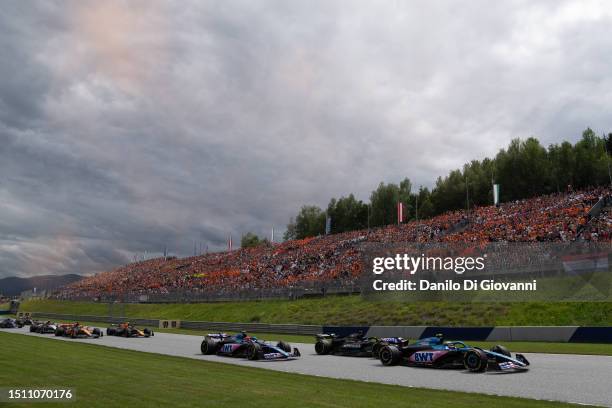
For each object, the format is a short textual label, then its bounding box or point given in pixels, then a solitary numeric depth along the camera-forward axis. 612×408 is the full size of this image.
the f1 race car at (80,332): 27.81
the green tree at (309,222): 106.06
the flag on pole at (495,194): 51.04
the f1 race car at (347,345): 18.69
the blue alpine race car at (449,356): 13.52
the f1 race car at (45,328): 31.38
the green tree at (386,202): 88.19
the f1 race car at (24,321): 38.66
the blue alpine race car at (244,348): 17.56
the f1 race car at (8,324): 36.87
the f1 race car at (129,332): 28.91
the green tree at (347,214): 97.81
